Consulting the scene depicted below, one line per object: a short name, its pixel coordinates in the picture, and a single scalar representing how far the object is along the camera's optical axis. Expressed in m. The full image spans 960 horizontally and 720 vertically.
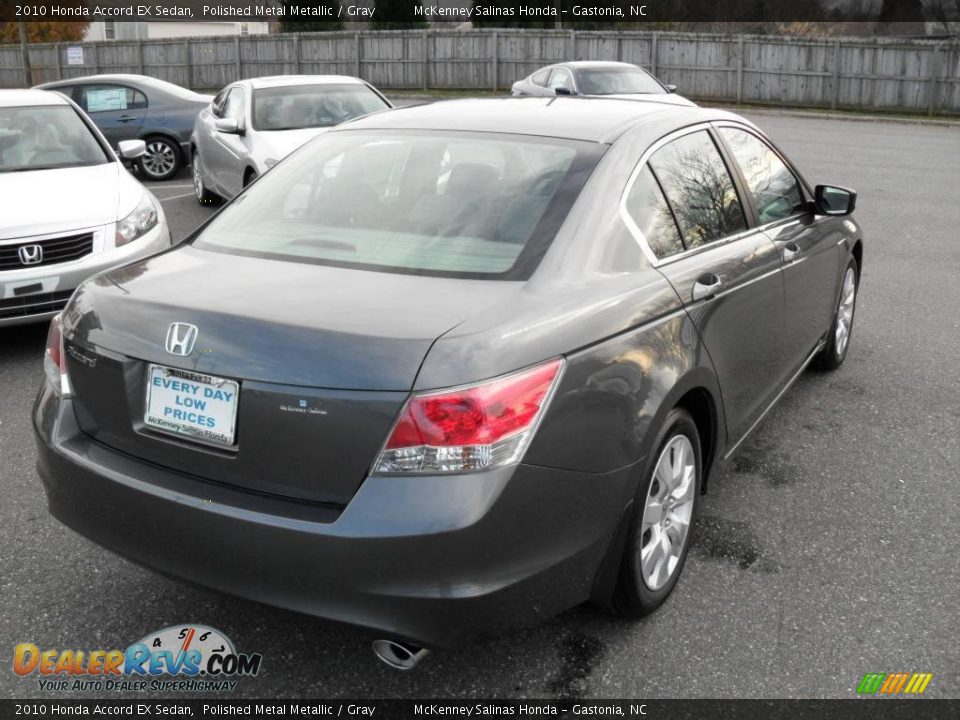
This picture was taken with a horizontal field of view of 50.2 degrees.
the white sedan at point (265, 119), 10.30
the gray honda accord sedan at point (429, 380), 2.53
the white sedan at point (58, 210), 6.04
